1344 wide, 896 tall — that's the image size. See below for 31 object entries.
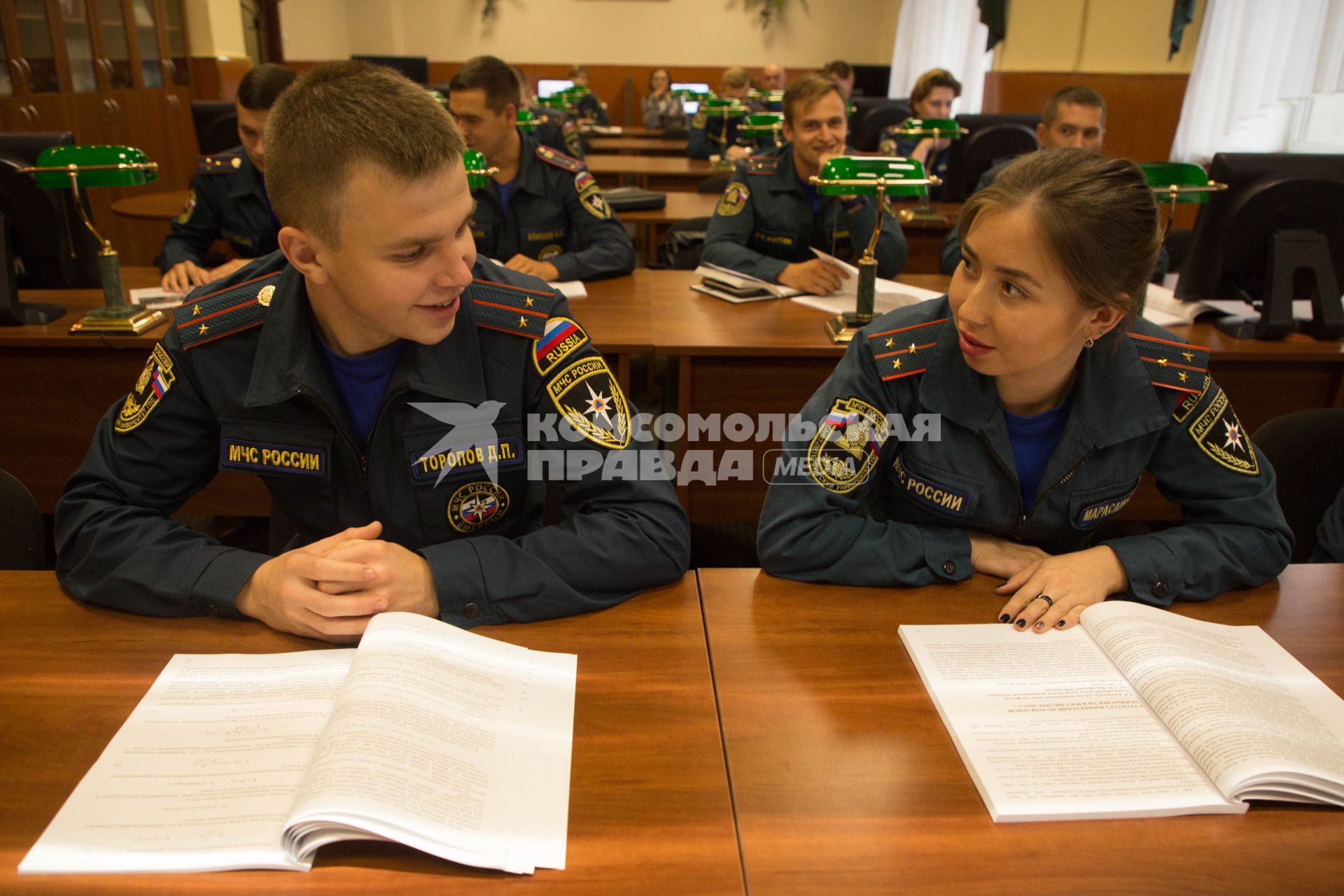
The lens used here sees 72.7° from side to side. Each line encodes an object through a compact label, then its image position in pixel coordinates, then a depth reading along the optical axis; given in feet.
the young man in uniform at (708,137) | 21.17
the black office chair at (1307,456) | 4.78
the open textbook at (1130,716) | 2.50
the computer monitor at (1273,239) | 6.61
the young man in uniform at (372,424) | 3.27
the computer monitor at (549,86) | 31.86
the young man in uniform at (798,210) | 9.18
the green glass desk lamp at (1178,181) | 6.79
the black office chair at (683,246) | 10.36
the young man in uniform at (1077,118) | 10.28
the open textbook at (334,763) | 2.22
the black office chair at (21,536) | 3.92
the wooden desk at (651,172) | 17.58
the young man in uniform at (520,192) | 9.34
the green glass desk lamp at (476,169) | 7.53
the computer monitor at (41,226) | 6.66
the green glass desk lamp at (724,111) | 20.47
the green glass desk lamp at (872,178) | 6.81
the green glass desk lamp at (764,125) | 14.33
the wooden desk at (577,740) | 2.20
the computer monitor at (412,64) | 29.89
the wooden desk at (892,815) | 2.27
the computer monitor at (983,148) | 12.12
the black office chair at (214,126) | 12.69
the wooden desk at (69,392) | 6.82
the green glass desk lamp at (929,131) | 10.99
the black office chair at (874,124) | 16.99
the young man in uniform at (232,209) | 8.98
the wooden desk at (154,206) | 11.28
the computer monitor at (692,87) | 30.14
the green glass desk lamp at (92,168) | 6.13
